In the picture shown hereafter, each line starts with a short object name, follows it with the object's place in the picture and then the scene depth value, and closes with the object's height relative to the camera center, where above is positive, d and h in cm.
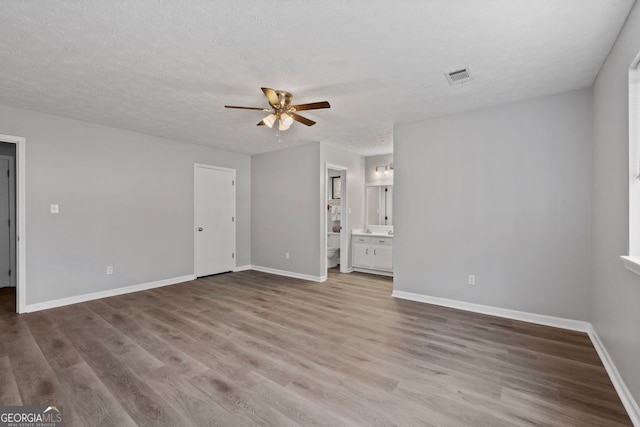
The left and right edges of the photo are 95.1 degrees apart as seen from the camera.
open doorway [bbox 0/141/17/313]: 484 -12
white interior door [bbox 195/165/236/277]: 552 -18
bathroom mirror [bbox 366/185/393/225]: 642 +15
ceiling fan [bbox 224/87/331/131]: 283 +104
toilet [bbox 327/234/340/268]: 662 -90
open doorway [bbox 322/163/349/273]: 605 -21
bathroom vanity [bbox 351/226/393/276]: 569 -81
